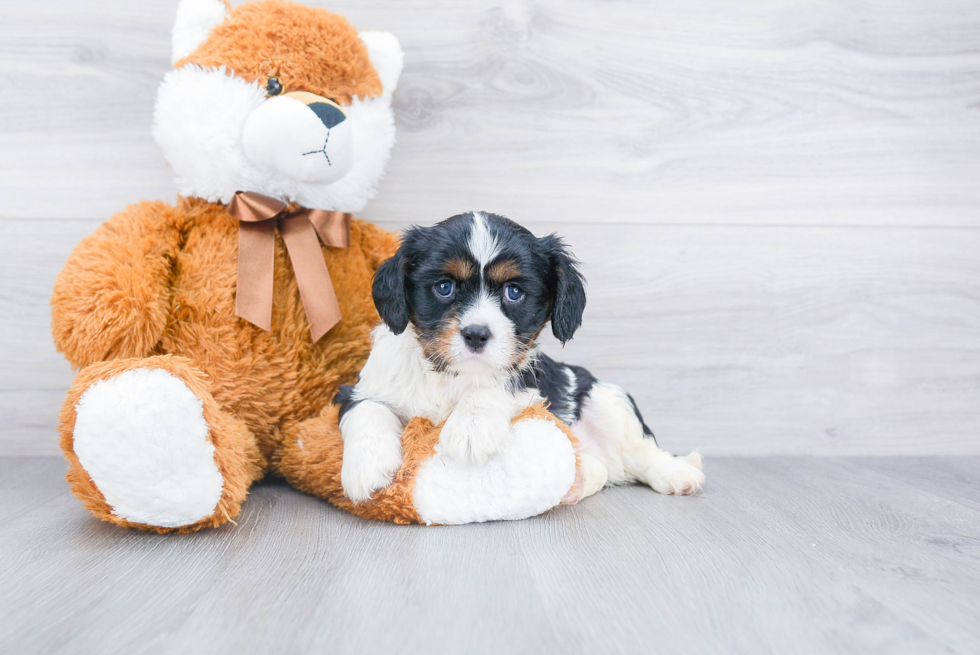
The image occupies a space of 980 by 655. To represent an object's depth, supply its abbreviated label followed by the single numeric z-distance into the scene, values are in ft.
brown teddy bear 1.80
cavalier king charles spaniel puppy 1.89
